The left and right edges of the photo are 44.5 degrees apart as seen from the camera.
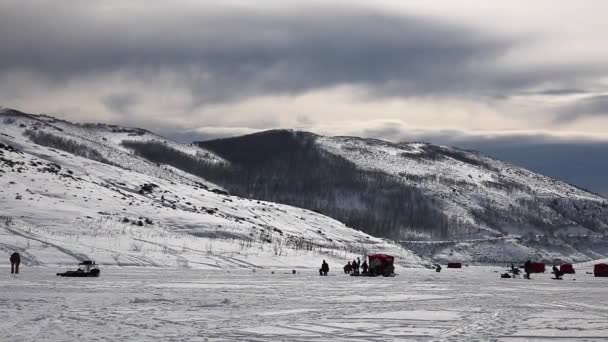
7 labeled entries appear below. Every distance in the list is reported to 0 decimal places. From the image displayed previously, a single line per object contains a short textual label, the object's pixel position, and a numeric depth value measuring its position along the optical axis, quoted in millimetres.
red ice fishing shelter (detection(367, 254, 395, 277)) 62078
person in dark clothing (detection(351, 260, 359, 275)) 62075
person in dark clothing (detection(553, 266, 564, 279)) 63681
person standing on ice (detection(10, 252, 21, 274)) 45000
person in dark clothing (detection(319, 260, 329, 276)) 58644
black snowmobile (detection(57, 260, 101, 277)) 44438
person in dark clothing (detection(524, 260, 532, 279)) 62562
